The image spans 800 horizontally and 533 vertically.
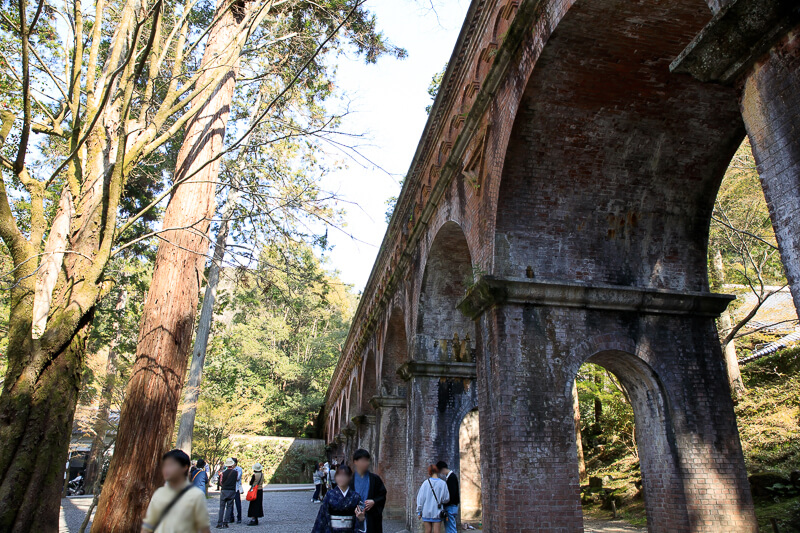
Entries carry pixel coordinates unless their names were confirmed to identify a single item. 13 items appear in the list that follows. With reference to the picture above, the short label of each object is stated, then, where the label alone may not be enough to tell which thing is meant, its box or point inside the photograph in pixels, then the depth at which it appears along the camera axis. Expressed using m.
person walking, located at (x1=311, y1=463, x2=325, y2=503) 17.34
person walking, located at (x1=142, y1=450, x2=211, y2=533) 2.76
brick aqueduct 5.49
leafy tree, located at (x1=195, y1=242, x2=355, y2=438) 27.34
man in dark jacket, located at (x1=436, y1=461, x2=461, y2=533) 6.74
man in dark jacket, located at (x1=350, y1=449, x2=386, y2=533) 4.53
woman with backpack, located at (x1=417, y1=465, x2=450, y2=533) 6.46
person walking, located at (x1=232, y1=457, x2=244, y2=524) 11.22
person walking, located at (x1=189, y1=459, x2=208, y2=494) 8.50
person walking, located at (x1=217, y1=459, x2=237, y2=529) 10.53
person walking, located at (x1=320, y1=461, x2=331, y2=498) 18.09
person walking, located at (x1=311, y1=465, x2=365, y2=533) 3.88
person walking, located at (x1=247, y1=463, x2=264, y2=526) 11.45
